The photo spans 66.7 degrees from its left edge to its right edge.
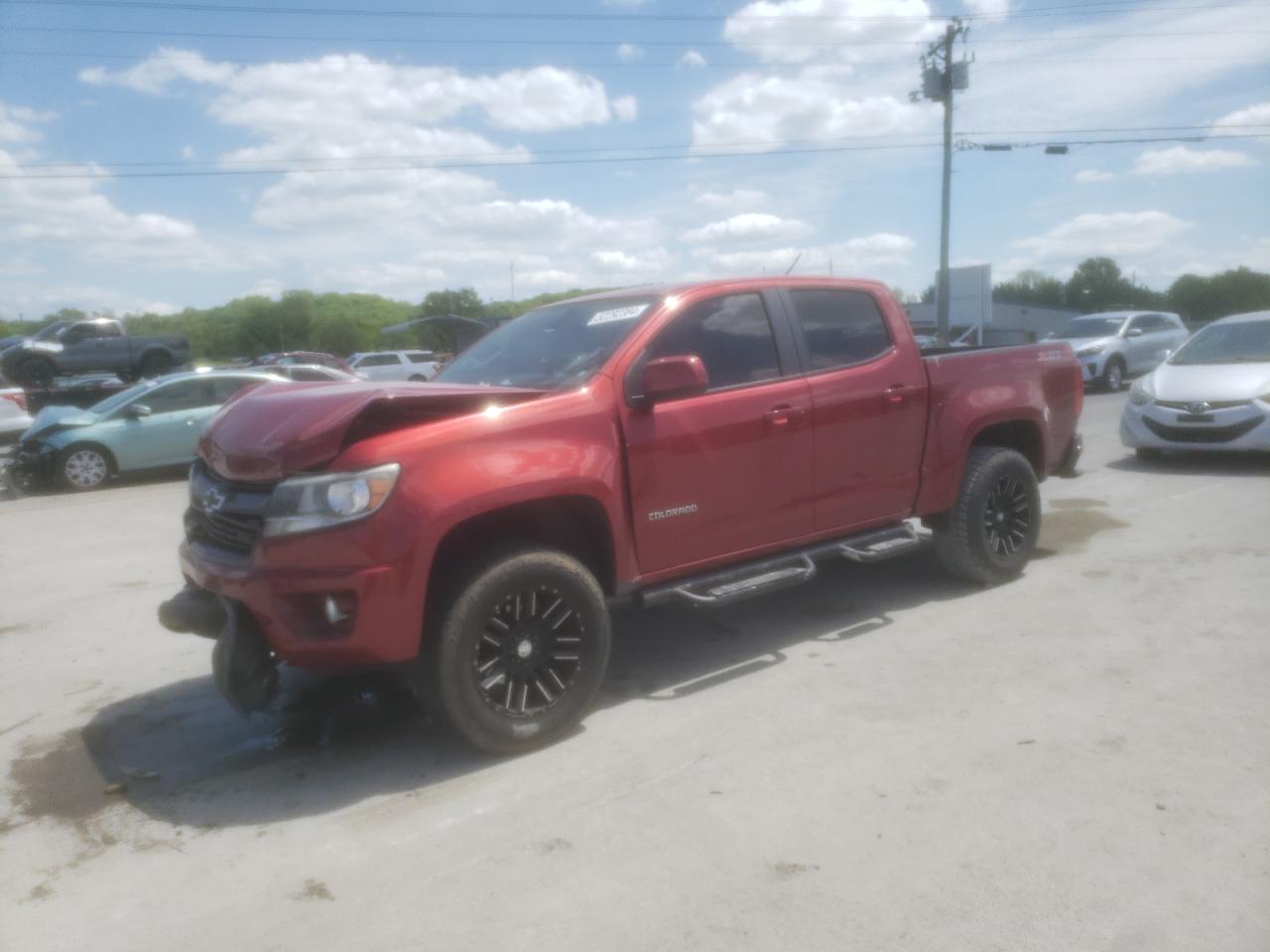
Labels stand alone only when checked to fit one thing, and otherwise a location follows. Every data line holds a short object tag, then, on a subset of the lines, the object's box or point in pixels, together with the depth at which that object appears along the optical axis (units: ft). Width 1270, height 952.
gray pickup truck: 70.28
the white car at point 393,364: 90.53
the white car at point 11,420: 51.03
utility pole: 97.66
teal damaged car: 39.47
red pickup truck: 11.48
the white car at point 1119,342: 64.44
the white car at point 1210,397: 30.25
